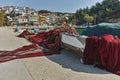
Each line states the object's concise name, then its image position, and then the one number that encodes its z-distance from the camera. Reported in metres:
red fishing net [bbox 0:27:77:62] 3.57
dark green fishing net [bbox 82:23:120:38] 3.38
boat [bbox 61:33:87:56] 2.92
